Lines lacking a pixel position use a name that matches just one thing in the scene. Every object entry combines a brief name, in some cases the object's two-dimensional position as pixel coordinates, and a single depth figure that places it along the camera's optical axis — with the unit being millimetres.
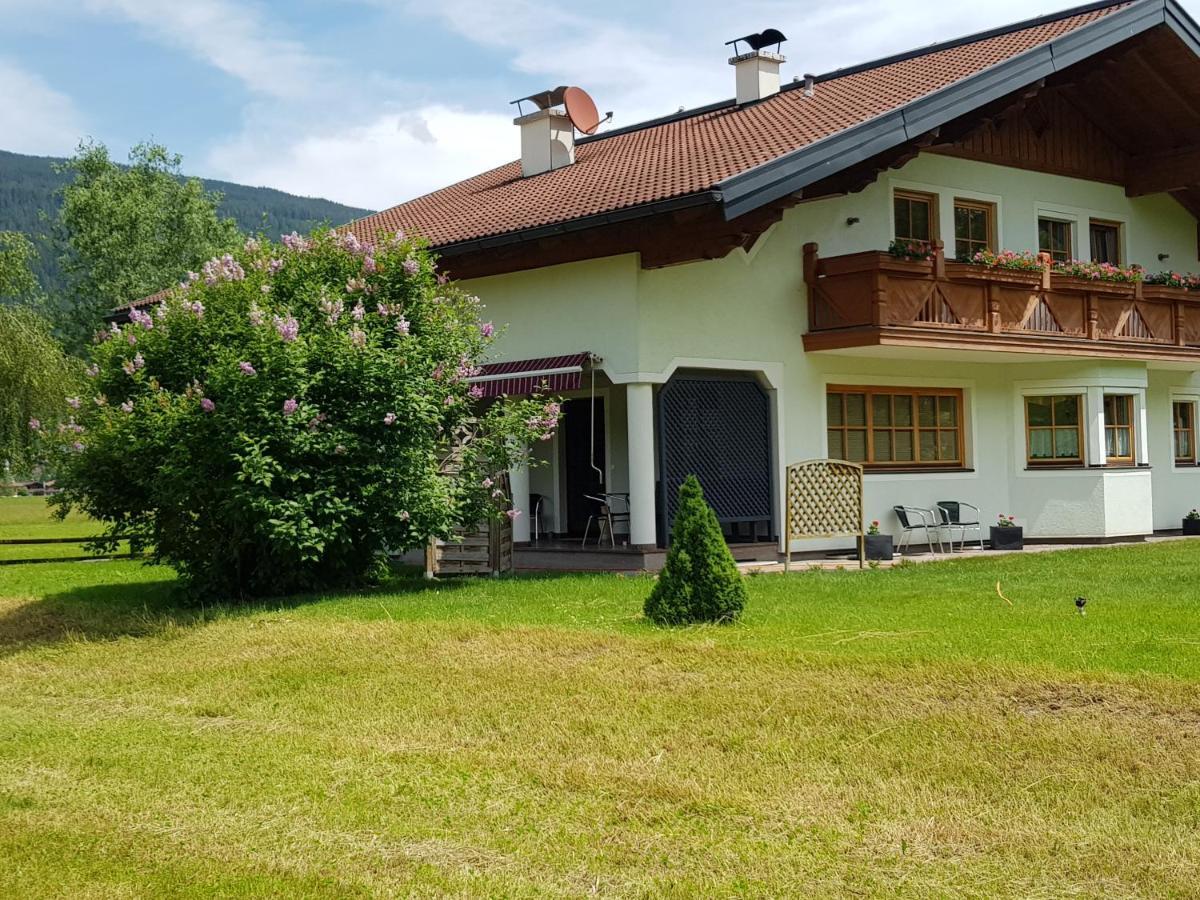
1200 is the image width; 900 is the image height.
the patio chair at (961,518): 18641
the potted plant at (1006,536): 18734
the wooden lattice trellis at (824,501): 15695
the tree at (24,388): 26812
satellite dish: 20969
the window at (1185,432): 22125
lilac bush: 11891
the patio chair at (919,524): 18219
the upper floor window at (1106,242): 20812
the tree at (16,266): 29292
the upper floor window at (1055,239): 20094
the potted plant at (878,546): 16875
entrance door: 18391
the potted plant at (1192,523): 21094
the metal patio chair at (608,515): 16422
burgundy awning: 15703
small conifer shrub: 10164
